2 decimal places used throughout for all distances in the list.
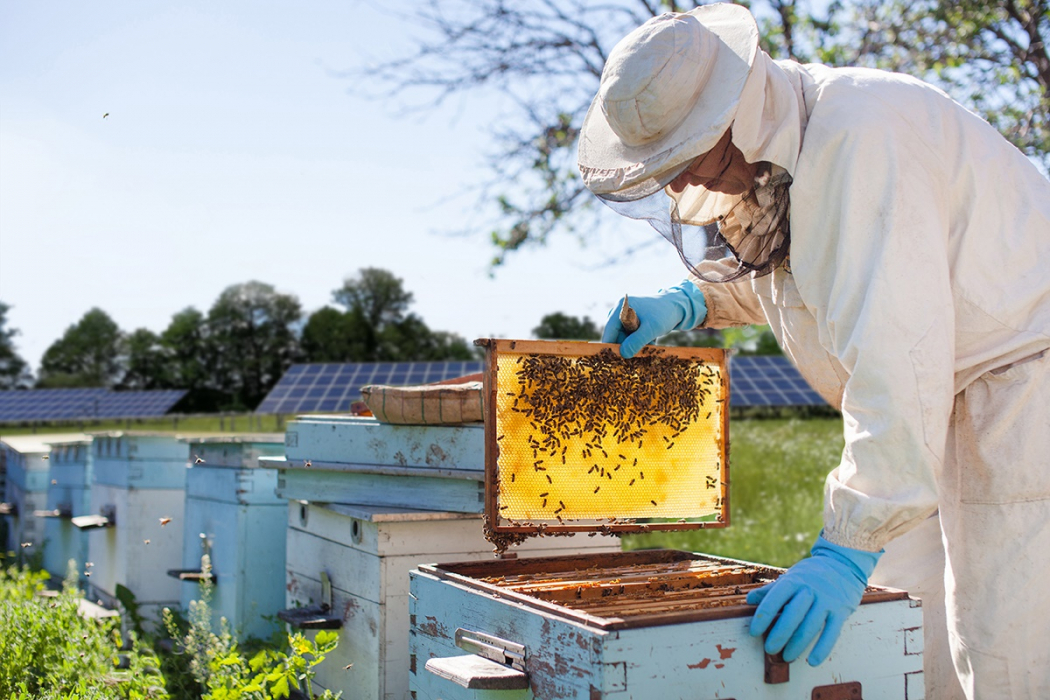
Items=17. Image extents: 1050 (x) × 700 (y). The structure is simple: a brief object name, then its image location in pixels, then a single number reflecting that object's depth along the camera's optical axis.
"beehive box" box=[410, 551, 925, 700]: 1.66
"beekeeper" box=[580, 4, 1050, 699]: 1.92
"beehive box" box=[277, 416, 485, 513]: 3.06
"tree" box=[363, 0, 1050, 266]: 5.88
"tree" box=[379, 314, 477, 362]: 61.62
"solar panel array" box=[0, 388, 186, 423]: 29.61
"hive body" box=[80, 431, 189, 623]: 5.18
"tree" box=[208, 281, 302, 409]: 64.06
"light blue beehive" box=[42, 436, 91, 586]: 6.29
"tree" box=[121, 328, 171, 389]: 67.69
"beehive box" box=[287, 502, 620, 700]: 3.01
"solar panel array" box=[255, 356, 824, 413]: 19.53
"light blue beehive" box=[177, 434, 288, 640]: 4.16
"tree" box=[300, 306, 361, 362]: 65.50
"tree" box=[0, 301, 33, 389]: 66.31
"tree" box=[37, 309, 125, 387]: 70.00
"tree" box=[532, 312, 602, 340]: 59.97
